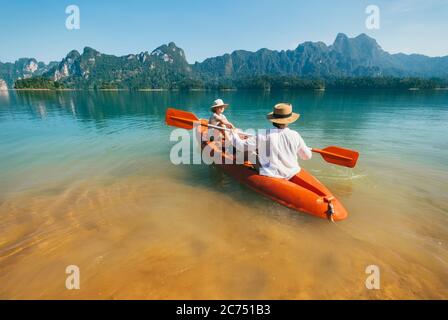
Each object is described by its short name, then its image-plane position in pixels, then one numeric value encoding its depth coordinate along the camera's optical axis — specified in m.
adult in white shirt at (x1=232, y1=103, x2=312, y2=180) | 4.98
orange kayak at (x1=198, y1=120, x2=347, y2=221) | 4.94
